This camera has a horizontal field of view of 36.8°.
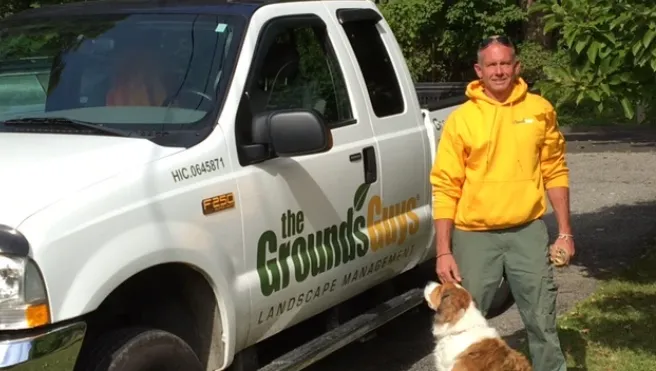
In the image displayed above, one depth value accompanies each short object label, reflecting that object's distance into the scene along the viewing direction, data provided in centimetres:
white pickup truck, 348
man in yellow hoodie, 446
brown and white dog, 414
